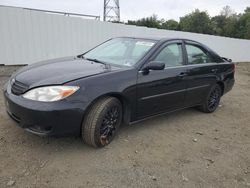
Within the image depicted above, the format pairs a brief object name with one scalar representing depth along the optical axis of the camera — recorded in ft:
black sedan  7.33
